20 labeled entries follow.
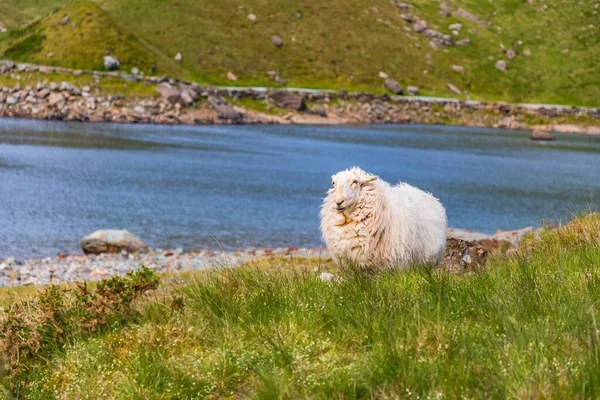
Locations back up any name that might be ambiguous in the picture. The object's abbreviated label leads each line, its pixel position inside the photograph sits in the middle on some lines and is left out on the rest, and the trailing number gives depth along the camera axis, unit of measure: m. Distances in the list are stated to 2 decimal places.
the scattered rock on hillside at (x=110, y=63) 104.94
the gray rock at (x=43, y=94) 93.12
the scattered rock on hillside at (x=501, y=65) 155.26
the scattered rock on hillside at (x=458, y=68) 149.50
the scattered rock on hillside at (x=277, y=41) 136.62
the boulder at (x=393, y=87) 131.38
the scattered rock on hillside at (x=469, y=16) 171.25
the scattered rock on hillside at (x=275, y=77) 125.88
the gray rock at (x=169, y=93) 97.81
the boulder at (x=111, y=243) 27.08
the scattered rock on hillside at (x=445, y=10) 168.66
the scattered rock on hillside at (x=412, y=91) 133.68
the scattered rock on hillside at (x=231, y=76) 123.06
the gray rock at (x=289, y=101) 108.25
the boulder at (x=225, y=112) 99.94
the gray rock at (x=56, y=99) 91.00
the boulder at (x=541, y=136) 105.00
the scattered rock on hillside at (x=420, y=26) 158.19
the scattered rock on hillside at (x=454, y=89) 141.62
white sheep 11.84
